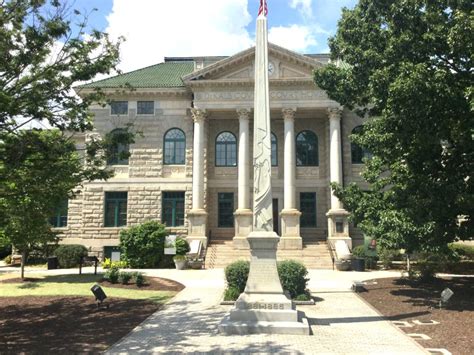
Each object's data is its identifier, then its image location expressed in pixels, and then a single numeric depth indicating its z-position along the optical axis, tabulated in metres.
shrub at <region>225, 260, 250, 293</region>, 14.59
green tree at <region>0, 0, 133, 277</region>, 9.79
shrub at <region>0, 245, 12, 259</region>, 36.60
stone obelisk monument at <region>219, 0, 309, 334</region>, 9.99
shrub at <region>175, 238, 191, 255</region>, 26.16
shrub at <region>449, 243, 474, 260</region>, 25.52
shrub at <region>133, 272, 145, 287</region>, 17.62
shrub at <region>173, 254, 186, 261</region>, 25.17
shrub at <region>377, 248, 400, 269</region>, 24.63
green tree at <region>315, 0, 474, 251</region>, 12.12
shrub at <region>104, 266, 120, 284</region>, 18.12
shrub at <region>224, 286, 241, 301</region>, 14.09
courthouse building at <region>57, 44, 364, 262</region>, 29.41
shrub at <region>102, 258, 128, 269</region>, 26.50
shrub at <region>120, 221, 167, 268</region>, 26.45
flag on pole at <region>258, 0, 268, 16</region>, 12.37
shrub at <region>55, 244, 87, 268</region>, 27.50
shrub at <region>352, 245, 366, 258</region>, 25.64
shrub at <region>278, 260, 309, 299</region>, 14.33
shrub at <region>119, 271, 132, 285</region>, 18.06
